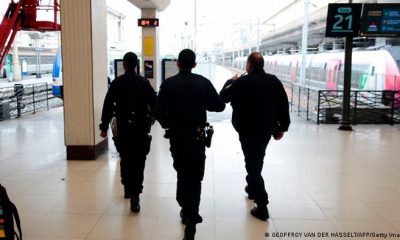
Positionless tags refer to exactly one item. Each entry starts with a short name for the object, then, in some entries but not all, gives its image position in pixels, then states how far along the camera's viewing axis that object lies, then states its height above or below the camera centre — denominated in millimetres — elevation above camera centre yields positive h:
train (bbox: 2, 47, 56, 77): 29147 +219
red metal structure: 8664 +905
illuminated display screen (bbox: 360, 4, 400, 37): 9781 +1047
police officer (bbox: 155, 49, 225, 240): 3654 -465
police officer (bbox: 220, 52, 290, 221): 4148 -442
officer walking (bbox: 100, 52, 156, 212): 4336 -517
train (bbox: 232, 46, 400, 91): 15312 -92
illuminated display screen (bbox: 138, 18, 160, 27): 13102 +1285
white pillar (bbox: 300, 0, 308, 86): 20281 +1209
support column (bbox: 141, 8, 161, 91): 13380 +466
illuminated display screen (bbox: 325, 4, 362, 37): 9742 +1061
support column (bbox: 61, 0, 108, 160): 6574 -171
